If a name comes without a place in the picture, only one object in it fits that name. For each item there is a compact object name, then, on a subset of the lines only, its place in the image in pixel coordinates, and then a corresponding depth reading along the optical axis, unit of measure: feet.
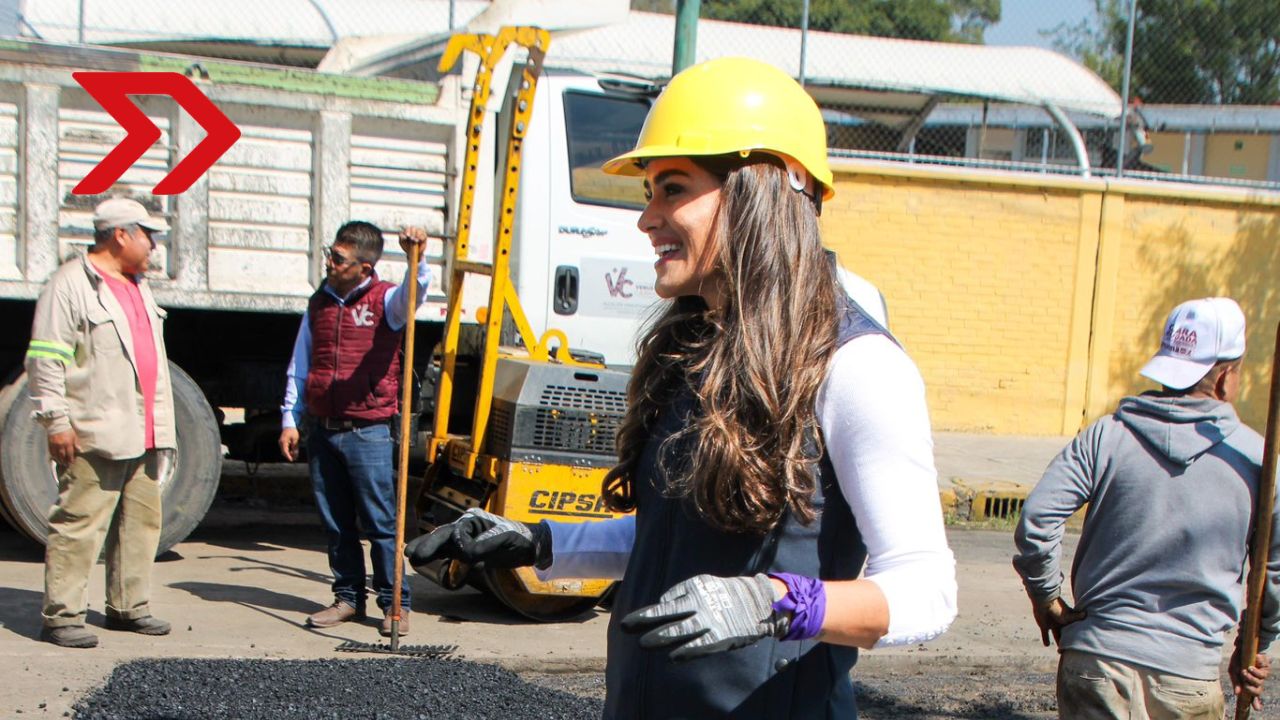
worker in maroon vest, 20.33
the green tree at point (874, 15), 78.69
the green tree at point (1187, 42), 49.80
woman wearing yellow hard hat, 5.91
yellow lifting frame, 20.83
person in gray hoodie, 11.30
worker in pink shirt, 18.65
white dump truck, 22.45
